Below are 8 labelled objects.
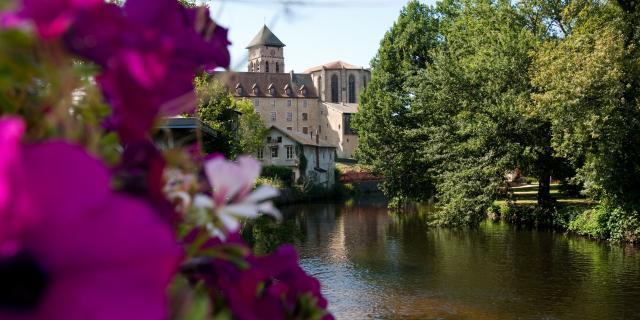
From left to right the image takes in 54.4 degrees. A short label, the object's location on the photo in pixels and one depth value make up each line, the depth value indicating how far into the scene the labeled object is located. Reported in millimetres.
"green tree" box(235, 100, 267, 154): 43344
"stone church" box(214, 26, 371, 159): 75644
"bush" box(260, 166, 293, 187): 44344
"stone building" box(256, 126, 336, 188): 52844
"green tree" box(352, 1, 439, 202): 32219
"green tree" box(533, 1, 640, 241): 19953
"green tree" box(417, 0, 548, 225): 24062
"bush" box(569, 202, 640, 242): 21391
